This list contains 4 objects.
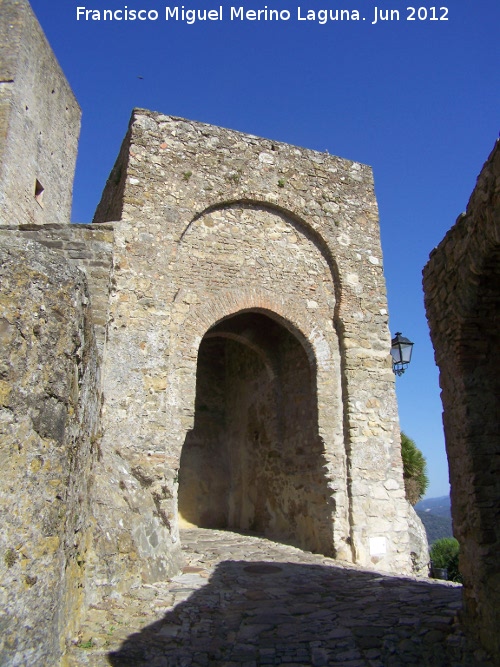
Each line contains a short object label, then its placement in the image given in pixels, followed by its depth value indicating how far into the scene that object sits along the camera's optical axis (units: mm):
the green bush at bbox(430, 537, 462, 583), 15550
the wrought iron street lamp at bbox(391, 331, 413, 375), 8477
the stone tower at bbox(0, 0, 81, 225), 12500
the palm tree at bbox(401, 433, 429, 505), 12734
